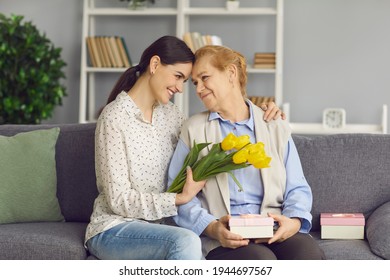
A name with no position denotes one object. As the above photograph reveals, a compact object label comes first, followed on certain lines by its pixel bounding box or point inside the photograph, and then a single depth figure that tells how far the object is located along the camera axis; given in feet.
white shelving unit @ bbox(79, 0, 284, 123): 31.97
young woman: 13.89
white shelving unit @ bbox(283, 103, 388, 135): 31.47
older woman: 14.26
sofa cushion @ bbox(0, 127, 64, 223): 16.77
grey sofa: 14.90
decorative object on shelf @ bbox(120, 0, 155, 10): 33.19
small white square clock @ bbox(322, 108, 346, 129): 32.40
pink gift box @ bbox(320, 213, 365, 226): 15.58
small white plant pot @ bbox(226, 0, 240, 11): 32.19
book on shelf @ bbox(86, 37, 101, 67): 33.23
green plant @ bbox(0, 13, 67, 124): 31.72
